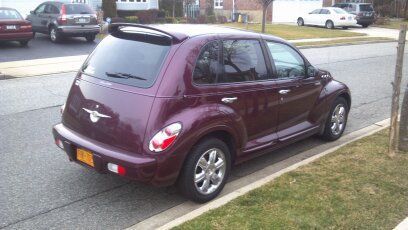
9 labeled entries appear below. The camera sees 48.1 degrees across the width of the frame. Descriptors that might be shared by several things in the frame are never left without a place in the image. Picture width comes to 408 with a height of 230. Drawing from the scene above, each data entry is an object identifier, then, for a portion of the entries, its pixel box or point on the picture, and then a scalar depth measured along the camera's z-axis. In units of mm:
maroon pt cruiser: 4051
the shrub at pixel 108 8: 29173
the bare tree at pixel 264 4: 23773
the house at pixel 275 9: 39000
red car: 16312
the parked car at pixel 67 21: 18344
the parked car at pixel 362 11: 35906
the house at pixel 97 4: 23328
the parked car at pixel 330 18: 33344
